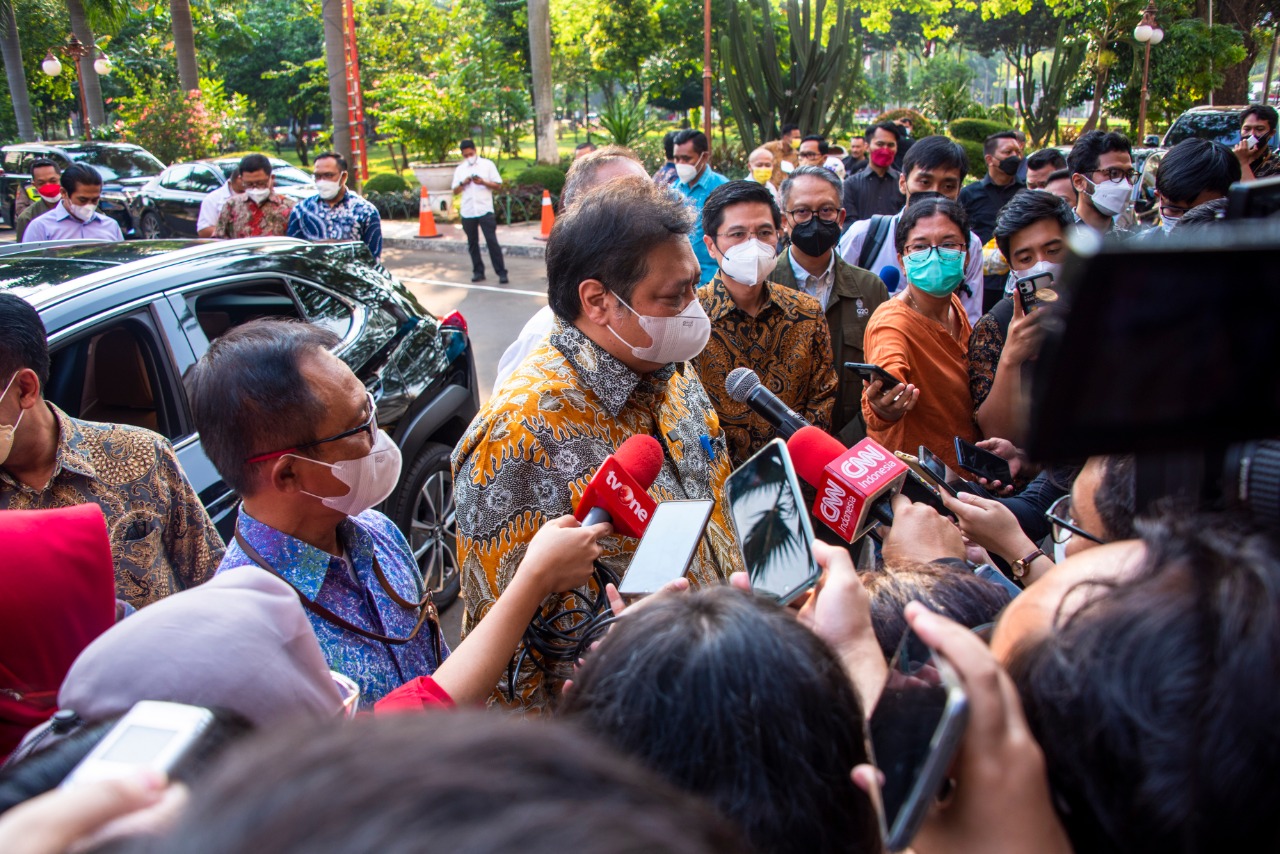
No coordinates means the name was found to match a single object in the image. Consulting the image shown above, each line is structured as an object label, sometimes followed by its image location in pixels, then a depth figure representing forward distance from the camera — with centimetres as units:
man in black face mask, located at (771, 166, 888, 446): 379
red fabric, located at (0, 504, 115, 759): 133
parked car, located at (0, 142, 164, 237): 1421
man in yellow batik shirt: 195
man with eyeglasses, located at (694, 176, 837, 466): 334
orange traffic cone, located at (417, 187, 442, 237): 1585
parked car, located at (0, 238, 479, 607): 288
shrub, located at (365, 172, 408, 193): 1875
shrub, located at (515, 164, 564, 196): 1780
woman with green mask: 309
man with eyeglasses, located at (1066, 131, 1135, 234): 545
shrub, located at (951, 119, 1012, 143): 1931
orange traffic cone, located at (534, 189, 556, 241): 1477
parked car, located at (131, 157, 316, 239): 1331
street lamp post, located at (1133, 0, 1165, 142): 1580
